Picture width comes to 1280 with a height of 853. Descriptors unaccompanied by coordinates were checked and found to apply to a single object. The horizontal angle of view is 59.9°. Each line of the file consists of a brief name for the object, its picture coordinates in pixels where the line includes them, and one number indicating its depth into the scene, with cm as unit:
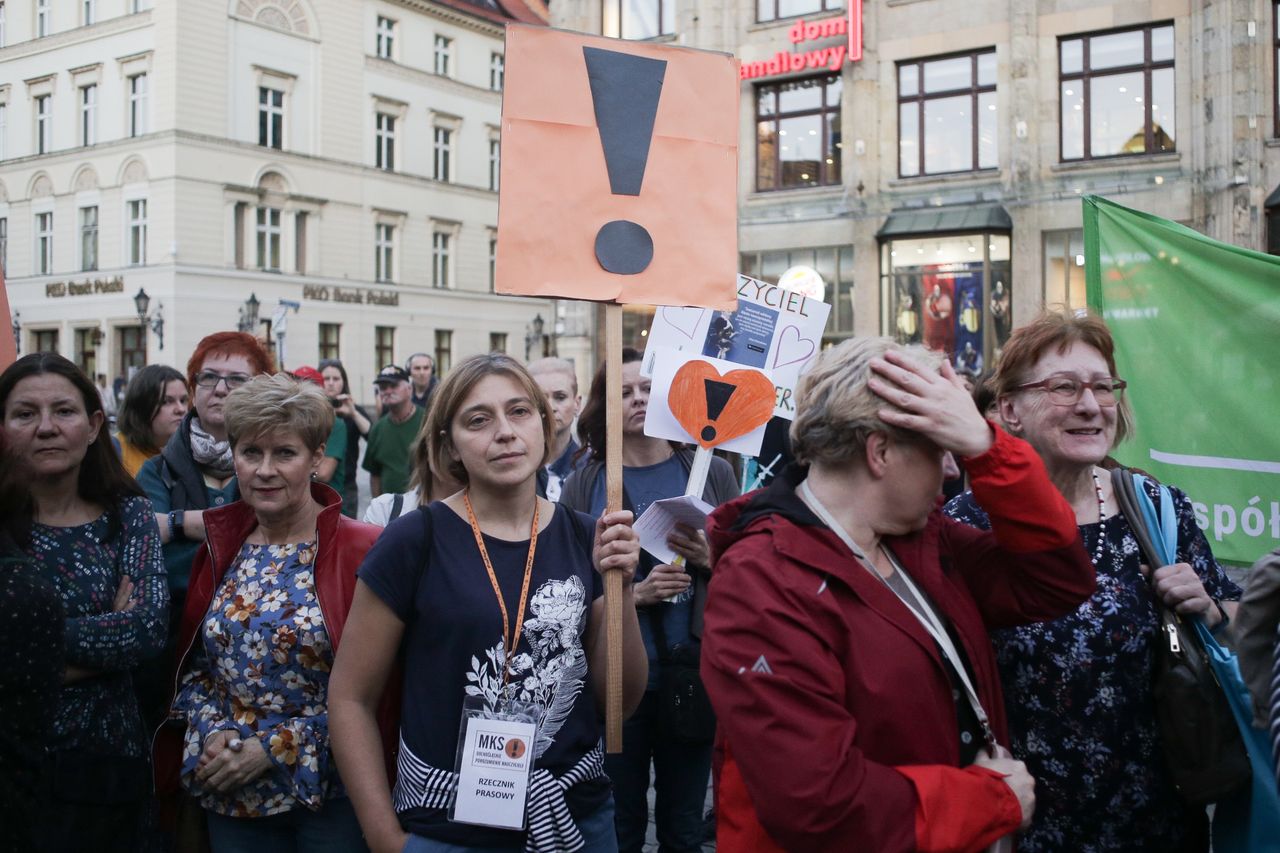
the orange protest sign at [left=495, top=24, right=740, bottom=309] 287
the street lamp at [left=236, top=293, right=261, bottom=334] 3344
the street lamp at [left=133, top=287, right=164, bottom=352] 3294
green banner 355
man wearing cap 832
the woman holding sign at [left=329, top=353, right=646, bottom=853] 245
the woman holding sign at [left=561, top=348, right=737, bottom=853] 368
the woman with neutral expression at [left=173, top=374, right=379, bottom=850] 282
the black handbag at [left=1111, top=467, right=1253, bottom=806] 243
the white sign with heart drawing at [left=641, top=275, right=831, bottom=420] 414
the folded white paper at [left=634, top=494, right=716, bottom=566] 354
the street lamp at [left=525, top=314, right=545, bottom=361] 4044
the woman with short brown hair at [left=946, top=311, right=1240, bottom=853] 252
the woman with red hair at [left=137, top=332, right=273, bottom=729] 347
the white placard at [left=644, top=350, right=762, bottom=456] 392
